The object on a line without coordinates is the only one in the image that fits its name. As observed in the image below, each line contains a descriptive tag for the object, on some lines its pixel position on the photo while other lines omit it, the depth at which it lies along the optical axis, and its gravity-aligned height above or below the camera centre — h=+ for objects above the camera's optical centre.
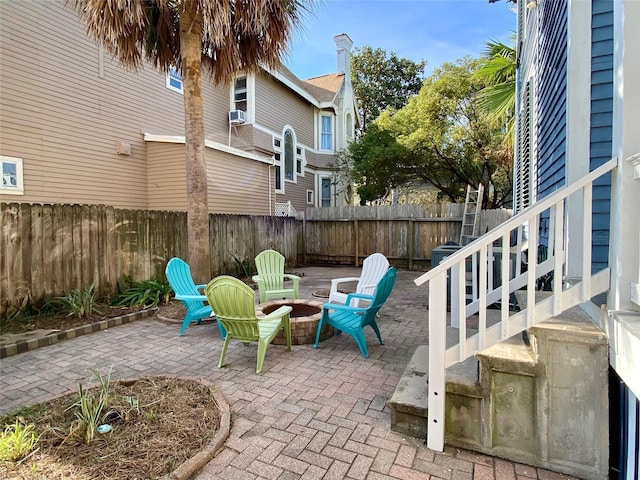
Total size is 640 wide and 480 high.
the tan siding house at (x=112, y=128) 7.00 +2.62
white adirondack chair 4.74 -0.69
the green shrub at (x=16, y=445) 1.93 -1.24
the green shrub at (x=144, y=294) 5.68 -1.13
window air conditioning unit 11.97 +3.89
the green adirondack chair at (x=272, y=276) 5.34 -0.78
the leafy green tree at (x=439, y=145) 12.59 +3.27
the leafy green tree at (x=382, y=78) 22.38 +9.83
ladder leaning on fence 9.17 +0.23
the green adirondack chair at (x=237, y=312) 3.16 -0.79
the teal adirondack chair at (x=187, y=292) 4.38 -0.85
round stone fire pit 4.00 -1.17
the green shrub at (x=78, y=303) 4.91 -1.08
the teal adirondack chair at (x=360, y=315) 3.57 -0.94
